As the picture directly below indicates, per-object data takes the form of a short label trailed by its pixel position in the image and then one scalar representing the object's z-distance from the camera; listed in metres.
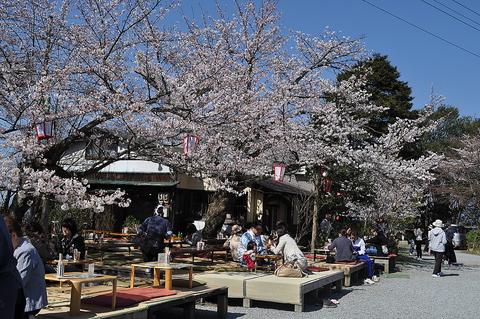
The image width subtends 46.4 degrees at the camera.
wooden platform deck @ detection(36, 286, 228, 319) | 5.64
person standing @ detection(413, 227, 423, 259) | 22.20
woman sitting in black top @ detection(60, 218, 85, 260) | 7.92
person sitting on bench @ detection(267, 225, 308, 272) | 9.59
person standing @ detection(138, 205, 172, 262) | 10.62
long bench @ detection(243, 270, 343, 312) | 8.47
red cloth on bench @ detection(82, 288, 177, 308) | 6.15
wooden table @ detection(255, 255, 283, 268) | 10.50
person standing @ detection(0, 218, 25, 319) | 3.07
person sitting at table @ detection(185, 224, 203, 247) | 14.64
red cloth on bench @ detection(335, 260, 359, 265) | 12.52
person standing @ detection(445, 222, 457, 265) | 19.66
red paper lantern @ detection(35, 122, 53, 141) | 8.73
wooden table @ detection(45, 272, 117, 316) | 5.61
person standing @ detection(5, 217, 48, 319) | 4.42
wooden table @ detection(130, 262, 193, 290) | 7.28
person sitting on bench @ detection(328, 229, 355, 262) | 12.56
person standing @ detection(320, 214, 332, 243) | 19.53
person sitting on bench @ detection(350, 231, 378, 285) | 13.43
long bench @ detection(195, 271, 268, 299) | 8.70
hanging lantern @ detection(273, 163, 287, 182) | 14.52
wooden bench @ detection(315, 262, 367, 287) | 11.91
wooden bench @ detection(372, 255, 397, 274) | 15.58
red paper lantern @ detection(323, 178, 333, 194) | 17.78
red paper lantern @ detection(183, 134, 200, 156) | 10.34
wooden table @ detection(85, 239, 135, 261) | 12.46
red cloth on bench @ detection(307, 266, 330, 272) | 11.32
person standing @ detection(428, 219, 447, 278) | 14.60
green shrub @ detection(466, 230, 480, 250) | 31.33
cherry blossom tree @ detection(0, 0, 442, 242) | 8.98
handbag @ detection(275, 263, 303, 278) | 9.27
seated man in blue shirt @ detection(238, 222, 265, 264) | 11.45
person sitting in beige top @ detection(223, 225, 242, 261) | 12.00
